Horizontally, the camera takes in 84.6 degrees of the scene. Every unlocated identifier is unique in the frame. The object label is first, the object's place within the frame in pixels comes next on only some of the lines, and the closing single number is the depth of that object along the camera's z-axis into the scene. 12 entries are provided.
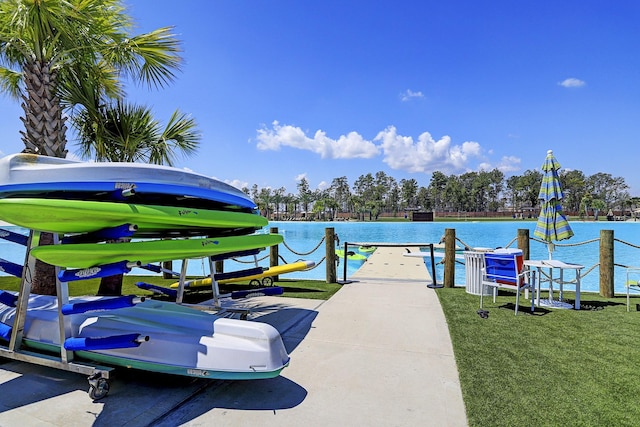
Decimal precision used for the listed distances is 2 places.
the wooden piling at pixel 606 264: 6.42
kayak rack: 2.59
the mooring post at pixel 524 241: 6.95
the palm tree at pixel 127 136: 6.09
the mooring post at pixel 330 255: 7.79
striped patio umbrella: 6.01
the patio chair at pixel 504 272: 5.25
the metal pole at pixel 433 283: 7.15
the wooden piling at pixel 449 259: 7.20
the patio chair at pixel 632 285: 5.05
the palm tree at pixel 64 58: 4.18
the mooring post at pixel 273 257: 8.49
